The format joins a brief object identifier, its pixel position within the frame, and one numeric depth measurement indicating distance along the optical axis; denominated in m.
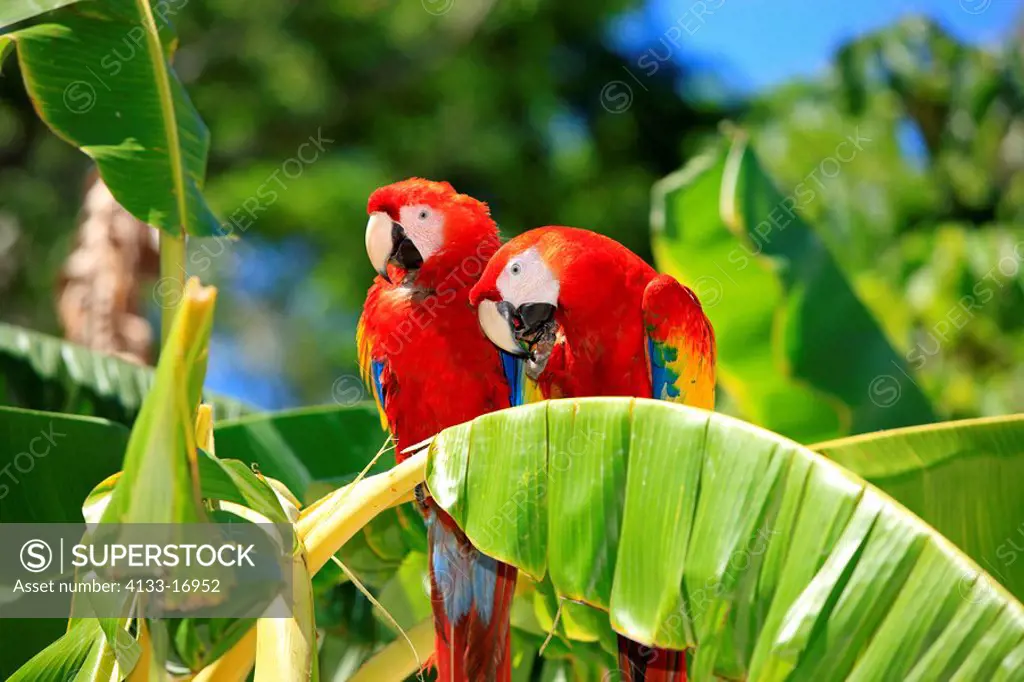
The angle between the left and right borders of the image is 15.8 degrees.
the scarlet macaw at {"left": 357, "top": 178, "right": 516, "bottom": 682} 3.76
